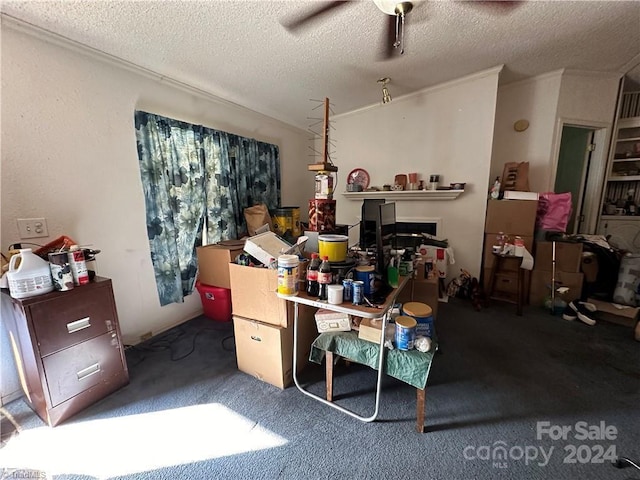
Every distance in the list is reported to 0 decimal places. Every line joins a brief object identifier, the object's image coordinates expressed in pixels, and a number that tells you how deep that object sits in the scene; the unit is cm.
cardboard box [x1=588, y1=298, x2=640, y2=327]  233
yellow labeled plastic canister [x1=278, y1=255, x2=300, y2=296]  138
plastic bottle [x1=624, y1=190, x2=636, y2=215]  332
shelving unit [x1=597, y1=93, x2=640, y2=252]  329
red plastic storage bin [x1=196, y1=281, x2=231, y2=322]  252
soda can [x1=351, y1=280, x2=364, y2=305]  127
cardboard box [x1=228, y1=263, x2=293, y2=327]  158
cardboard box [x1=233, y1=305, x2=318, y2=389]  161
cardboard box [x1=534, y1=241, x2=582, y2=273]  261
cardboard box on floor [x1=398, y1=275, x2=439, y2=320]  231
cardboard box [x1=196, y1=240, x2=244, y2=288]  245
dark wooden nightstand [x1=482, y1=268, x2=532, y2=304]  282
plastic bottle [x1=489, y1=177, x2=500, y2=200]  290
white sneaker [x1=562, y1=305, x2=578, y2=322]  247
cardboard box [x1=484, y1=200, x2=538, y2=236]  273
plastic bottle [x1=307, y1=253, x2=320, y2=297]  137
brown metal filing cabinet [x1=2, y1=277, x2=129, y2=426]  133
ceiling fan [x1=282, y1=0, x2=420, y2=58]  143
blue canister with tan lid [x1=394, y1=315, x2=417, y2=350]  129
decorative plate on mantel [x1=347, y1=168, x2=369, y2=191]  370
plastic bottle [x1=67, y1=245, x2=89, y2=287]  145
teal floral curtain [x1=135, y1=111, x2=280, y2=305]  221
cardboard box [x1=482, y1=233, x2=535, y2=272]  278
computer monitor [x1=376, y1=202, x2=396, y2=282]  146
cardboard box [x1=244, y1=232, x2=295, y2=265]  160
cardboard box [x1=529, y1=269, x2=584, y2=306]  263
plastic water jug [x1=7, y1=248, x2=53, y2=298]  129
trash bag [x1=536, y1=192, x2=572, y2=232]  272
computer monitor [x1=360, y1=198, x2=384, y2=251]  152
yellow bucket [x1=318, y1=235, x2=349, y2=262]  140
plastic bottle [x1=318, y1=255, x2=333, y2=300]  132
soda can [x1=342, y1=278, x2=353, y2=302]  130
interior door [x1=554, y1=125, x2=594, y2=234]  319
